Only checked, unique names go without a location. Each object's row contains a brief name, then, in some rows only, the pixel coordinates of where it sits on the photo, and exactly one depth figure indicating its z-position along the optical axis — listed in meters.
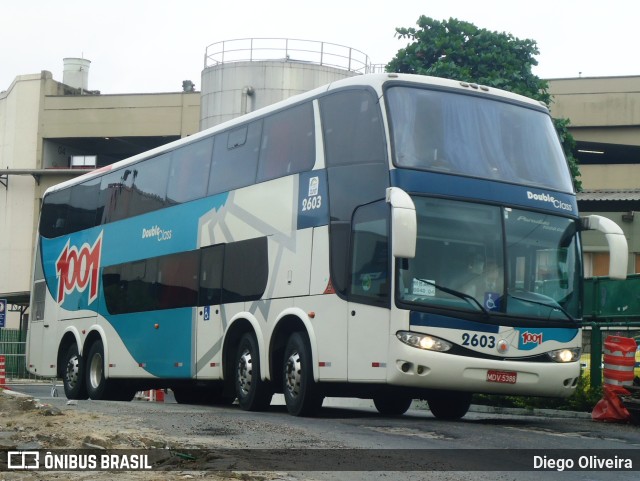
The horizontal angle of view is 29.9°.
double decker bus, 14.27
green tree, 35.44
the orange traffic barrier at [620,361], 17.23
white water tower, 44.59
